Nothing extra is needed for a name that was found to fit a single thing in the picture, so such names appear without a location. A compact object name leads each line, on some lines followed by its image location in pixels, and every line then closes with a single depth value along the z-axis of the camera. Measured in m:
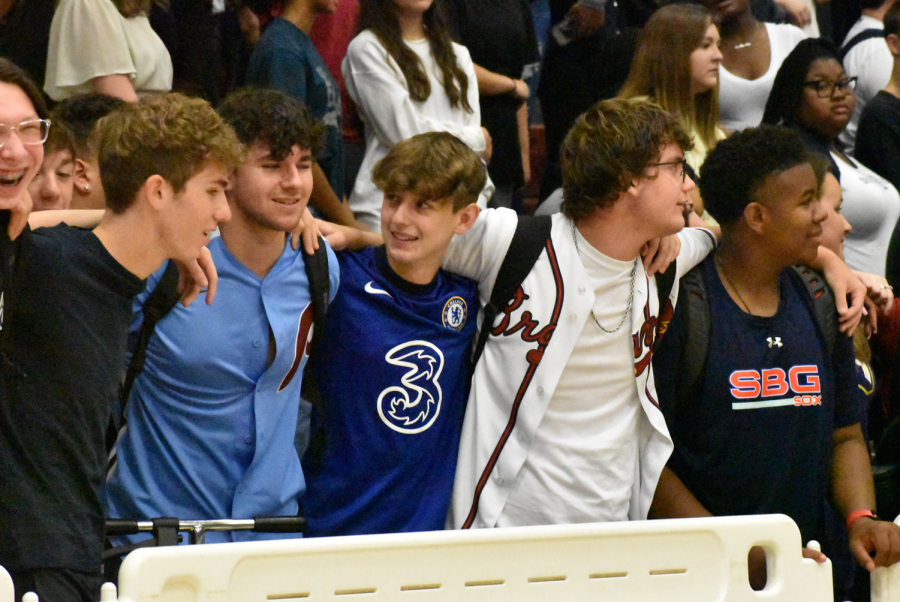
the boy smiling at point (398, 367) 5.52
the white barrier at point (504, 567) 3.88
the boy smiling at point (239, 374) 5.26
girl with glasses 8.98
